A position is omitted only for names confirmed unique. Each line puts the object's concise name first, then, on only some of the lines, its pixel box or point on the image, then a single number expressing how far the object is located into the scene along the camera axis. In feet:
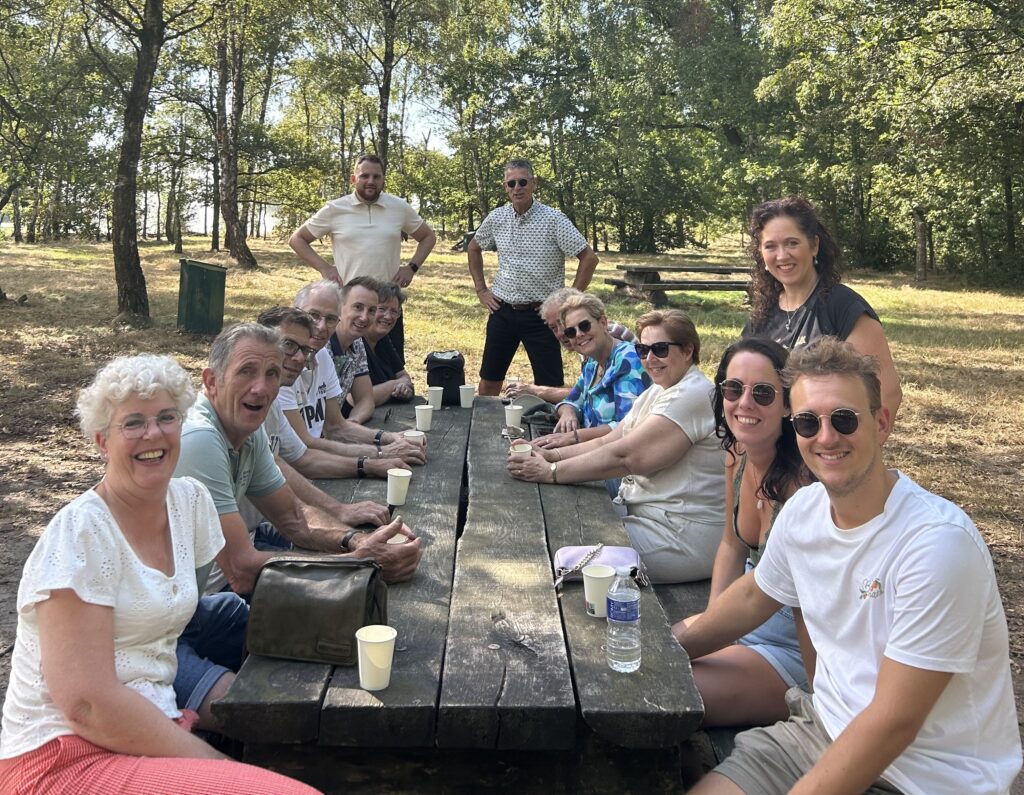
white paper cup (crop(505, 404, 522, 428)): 14.66
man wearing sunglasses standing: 20.43
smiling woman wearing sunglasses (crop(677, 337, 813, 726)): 7.67
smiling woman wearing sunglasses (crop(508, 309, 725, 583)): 10.07
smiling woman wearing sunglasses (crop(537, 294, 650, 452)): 13.98
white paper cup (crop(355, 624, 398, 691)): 6.05
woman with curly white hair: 5.52
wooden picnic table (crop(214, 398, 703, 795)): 5.92
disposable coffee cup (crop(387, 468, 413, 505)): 10.28
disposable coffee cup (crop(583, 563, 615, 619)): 7.35
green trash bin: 35.86
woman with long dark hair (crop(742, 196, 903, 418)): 10.94
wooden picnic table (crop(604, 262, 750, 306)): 46.99
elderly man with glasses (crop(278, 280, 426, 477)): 12.37
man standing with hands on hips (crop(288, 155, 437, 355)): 21.35
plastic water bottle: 6.48
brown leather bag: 6.46
